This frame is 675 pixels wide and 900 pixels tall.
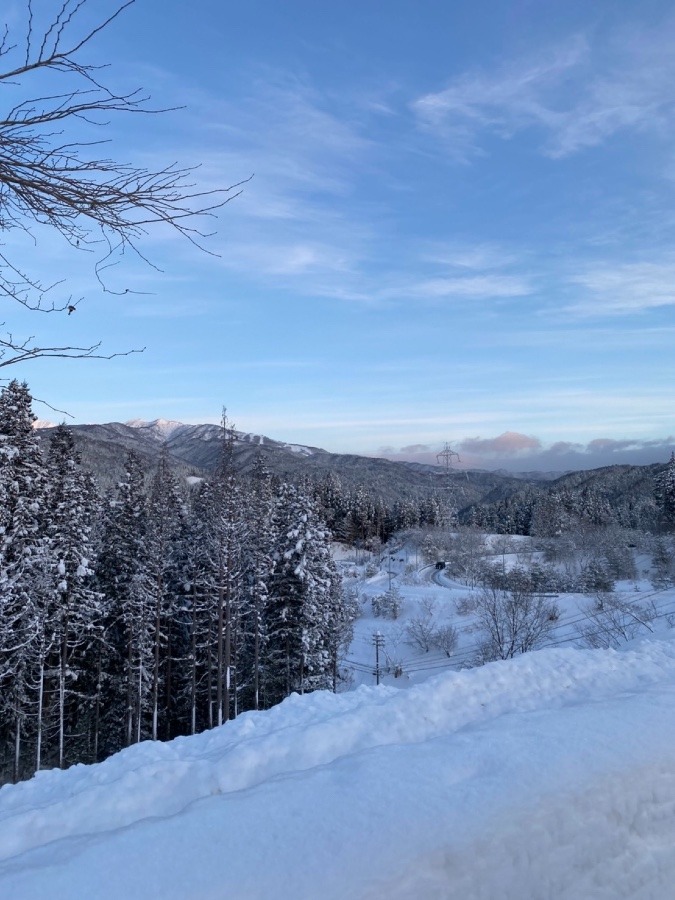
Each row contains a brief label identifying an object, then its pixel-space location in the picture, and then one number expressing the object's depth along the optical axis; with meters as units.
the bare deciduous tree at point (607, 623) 19.09
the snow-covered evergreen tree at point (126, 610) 21.28
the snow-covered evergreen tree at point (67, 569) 18.95
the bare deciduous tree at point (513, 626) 23.42
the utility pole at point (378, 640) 28.52
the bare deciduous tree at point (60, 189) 2.49
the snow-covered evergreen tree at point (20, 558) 16.75
